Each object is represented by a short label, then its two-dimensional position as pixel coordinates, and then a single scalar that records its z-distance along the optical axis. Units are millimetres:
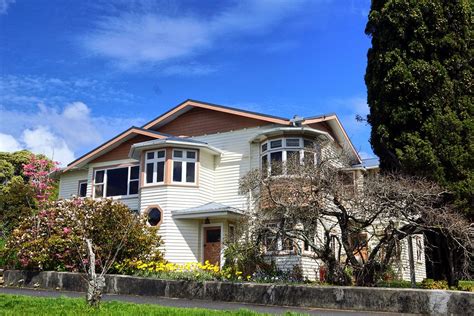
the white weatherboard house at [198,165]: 21641
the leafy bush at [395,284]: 15683
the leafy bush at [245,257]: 14930
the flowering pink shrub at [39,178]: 24953
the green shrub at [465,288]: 13995
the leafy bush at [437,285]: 13597
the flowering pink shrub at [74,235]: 18047
